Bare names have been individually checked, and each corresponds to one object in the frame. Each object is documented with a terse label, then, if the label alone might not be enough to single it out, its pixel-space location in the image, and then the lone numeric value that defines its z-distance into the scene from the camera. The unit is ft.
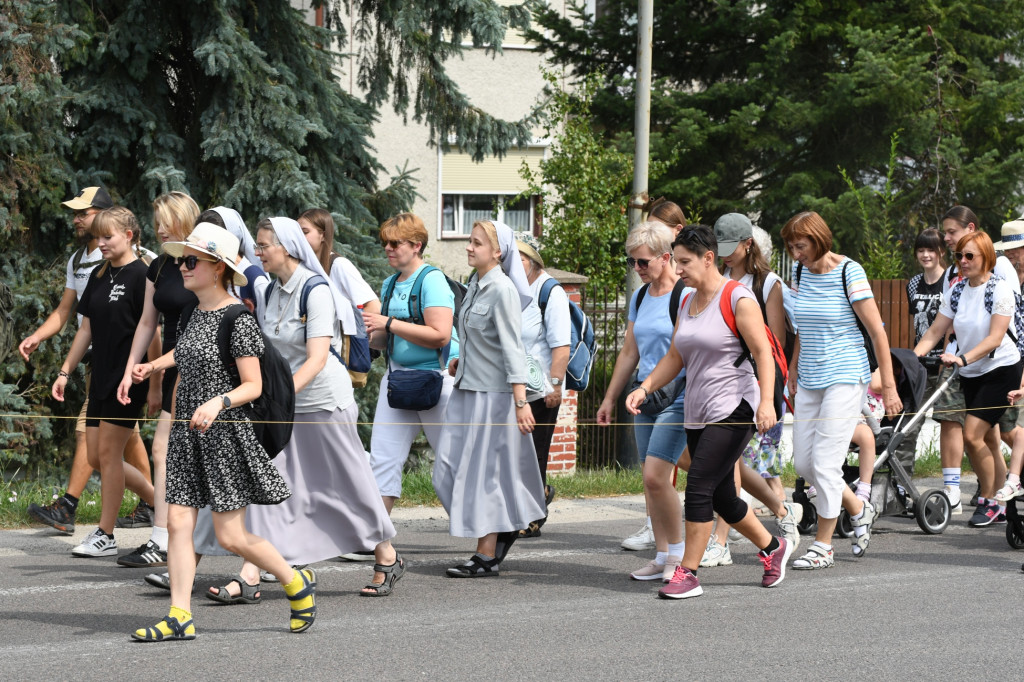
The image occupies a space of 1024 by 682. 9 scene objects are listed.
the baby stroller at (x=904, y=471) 57.52
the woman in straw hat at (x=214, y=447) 36.83
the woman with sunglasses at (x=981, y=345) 56.49
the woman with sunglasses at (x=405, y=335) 47.11
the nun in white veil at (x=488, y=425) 46.83
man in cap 52.80
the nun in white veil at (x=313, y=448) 42.11
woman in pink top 42.88
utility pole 79.05
